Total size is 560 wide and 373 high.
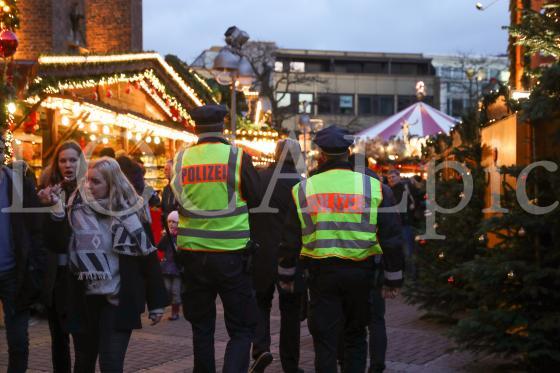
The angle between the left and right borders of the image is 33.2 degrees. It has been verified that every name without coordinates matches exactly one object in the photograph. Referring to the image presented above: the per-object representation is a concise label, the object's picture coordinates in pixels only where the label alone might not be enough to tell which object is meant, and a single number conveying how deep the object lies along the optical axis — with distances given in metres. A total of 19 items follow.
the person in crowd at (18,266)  6.51
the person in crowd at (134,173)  9.73
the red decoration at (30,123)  12.97
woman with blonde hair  5.98
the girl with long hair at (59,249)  6.32
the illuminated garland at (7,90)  10.47
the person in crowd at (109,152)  9.74
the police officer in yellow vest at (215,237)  6.59
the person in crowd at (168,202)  11.34
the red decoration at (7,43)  10.69
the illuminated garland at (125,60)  12.66
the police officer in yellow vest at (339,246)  6.46
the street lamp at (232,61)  13.99
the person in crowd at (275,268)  8.06
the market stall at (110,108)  12.83
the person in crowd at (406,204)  15.41
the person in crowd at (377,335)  7.85
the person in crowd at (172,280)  11.95
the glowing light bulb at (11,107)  10.65
